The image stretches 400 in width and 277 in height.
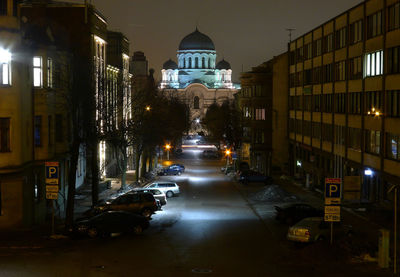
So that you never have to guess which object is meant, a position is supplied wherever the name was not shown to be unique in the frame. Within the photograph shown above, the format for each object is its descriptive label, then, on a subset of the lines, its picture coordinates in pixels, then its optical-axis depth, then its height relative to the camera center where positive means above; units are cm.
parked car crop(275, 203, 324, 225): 3278 -510
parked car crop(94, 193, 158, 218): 3419 -483
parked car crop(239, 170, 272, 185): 5906 -588
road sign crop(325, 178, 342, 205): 2306 -284
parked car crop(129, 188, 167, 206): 4088 -516
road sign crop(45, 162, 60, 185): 2620 -232
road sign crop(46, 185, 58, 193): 2612 -298
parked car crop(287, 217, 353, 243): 2527 -469
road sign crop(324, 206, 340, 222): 2295 -357
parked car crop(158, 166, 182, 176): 7056 -618
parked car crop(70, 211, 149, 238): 2727 -475
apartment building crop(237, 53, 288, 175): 7062 +33
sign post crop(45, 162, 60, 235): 2612 -262
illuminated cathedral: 16375 +1137
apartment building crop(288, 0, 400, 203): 3719 +119
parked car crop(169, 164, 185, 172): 7169 -582
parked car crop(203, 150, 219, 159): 10268 -622
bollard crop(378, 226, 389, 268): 2055 -443
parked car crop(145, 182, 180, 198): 4712 -539
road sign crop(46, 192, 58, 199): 2609 -325
